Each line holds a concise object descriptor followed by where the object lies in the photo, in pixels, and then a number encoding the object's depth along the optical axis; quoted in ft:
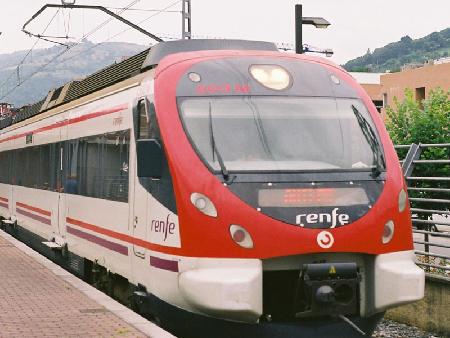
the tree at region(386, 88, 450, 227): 44.34
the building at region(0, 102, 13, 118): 277.93
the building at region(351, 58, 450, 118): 183.93
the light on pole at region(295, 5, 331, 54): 56.47
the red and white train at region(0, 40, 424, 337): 24.17
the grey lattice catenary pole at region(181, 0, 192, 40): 72.33
